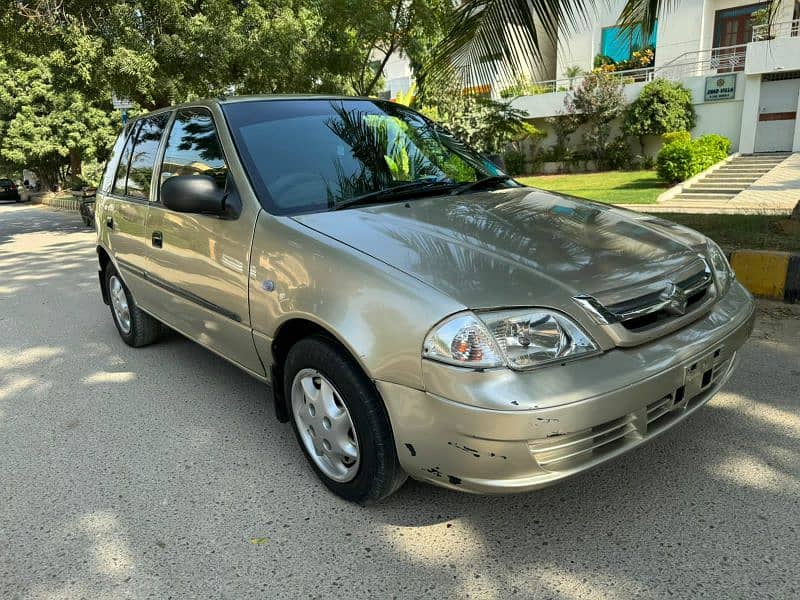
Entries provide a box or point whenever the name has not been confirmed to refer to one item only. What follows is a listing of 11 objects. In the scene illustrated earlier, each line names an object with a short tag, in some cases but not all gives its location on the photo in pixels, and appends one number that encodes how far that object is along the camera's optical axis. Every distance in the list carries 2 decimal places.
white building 20.61
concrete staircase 16.23
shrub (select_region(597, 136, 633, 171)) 23.66
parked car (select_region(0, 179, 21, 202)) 33.44
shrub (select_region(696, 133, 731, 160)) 19.06
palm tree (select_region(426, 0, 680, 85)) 5.64
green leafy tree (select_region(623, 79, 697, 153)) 22.28
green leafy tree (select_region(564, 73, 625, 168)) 23.44
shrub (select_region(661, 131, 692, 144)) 20.83
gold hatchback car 2.14
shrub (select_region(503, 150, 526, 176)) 25.59
